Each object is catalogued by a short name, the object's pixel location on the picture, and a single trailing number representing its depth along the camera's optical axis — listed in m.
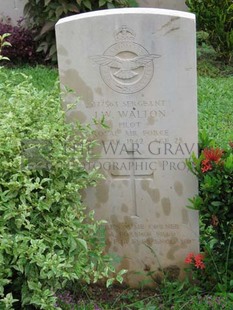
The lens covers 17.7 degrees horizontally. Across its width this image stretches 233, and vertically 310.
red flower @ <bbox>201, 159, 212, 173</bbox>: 3.89
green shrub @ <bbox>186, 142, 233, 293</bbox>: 3.87
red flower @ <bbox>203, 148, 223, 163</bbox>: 3.91
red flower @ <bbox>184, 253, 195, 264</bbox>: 4.09
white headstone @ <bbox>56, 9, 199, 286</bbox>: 3.92
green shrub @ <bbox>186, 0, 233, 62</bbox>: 8.29
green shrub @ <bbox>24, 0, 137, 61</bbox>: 8.42
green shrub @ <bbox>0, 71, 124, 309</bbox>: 3.49
